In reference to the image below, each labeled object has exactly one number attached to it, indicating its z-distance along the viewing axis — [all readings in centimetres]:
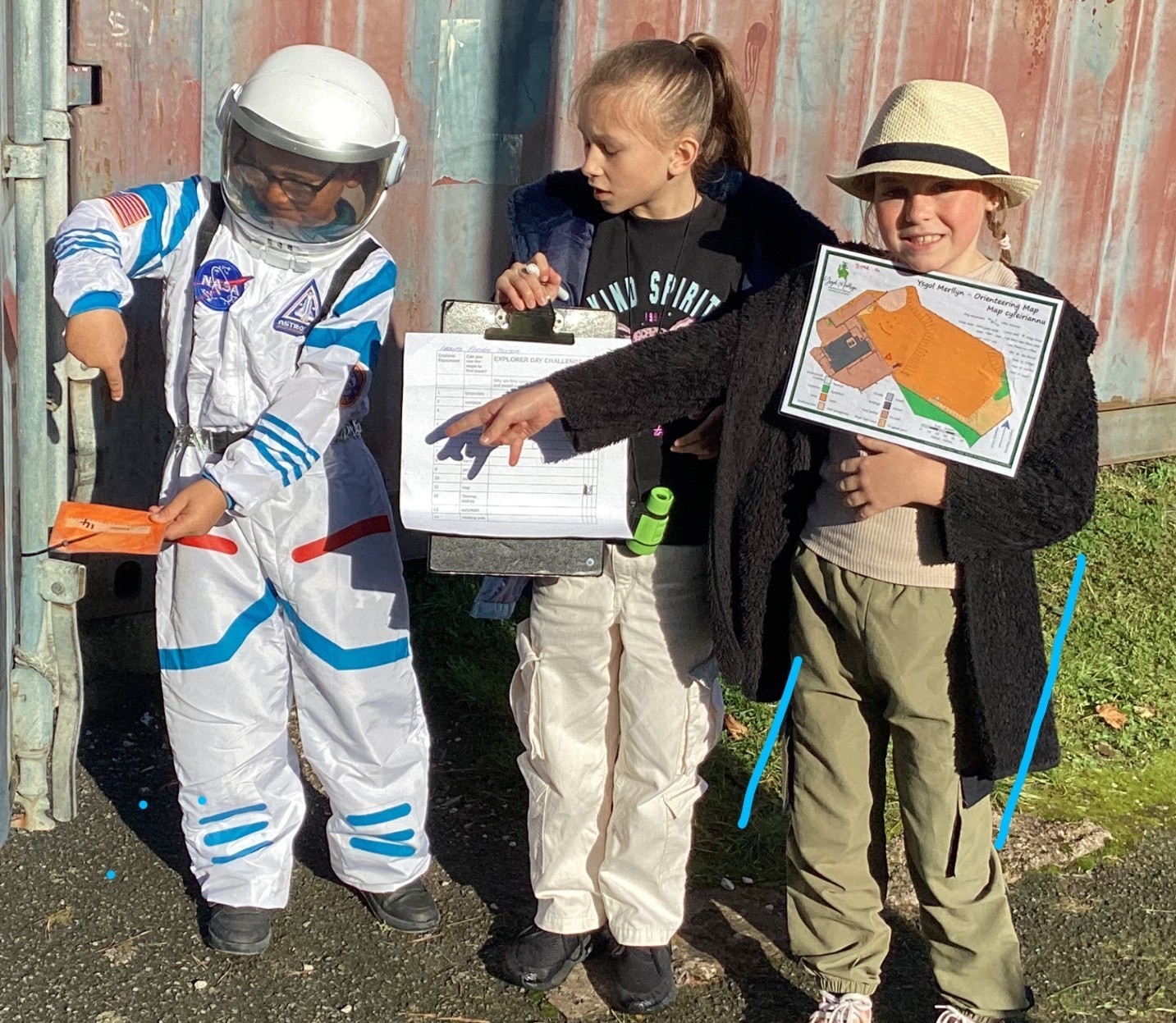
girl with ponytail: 310
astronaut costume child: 313
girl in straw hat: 285
